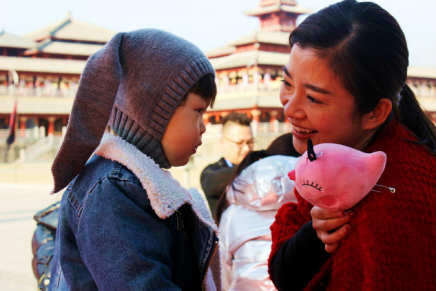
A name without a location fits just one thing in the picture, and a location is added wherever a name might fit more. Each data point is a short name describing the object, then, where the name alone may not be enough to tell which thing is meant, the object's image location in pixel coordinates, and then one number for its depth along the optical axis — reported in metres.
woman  0.86
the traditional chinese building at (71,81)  22.06
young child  1.01
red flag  20.56
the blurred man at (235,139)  3.46
